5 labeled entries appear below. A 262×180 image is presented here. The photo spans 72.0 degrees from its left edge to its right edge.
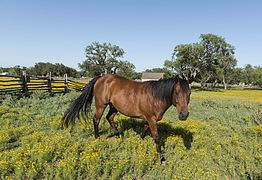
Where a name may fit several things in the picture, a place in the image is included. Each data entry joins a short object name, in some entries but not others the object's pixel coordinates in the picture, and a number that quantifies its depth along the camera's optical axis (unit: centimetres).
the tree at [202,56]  4534
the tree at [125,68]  7131
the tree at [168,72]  5055
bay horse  412
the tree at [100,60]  6694
